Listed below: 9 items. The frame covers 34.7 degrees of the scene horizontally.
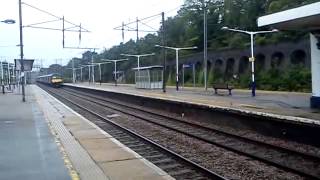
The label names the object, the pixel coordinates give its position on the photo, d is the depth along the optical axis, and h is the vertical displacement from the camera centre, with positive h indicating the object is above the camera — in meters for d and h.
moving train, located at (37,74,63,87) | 94.56 -0.35
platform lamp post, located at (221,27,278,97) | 39.03 -0.88
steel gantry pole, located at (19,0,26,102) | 35.99 +3.13
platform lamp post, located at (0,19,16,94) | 35.56 +4.00
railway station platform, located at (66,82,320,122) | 19.69 -1.41
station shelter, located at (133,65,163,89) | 56.28 +0.04
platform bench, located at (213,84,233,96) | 43.23 -0.78
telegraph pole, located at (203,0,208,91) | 52.01 +2.22
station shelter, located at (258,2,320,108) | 19.22 +2.21
